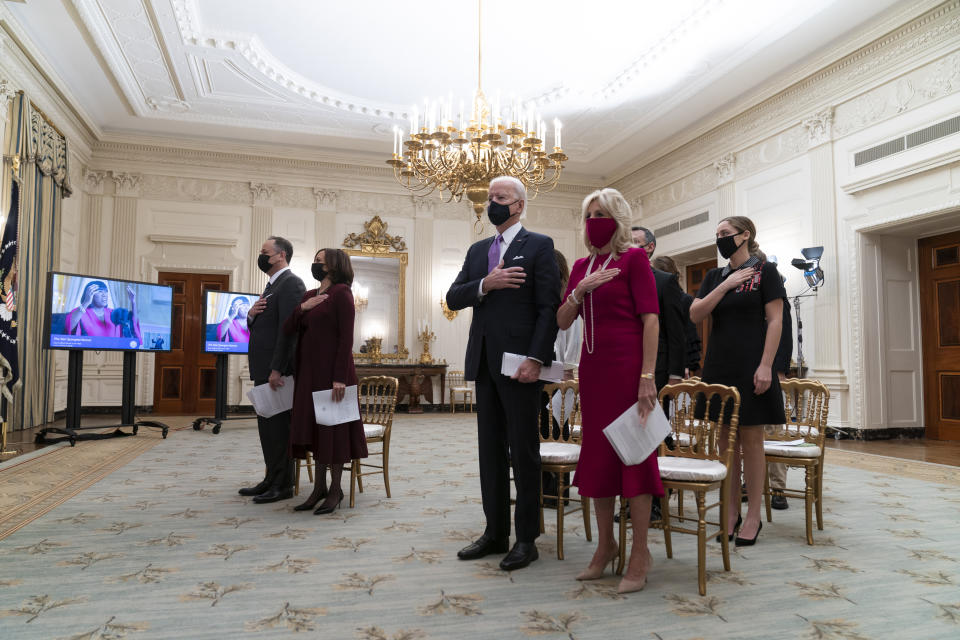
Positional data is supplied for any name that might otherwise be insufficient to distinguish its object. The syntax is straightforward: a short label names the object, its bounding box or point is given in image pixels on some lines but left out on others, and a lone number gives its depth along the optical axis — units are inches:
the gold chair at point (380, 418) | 150.9
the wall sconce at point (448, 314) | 431.3
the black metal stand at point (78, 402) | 244.4
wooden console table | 399.6
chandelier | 232.4
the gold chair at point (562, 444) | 106.6
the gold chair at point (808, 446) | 117.5
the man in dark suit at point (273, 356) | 150.0
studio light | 276.5
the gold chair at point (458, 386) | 425.1
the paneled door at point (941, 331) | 267.9
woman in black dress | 112.4
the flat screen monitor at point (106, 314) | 244.7
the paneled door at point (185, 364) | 391.2
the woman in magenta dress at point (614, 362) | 88.7
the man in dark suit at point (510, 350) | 100.3
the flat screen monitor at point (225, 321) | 311.4
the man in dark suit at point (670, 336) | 122.1
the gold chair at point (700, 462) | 90.9
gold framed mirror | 417.4
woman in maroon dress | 137.5
